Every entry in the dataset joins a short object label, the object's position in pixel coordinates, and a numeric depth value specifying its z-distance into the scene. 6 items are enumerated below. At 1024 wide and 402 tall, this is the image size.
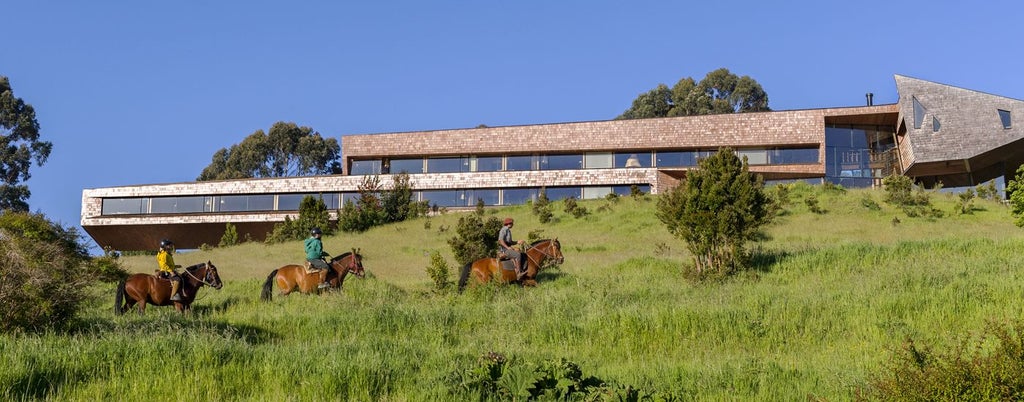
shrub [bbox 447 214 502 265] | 28.06
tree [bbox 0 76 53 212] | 68.19
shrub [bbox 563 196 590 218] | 44.90
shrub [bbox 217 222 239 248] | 52.09
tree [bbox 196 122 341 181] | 93.75
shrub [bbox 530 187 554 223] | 44.34
